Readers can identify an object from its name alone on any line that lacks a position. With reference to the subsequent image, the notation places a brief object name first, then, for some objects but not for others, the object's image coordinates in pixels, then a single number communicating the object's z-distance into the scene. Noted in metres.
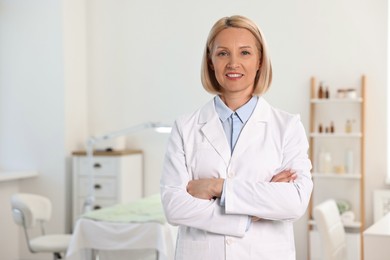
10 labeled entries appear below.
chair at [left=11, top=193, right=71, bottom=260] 4.29
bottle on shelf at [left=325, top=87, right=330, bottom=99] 5.17
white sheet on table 3.60
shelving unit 5.11
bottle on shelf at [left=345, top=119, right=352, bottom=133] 5.12
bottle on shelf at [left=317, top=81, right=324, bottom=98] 5.17
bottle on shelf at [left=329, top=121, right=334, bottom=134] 5.16
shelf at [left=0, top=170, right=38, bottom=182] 5.28
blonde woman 1.62
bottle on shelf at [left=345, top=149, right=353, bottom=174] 5.11
